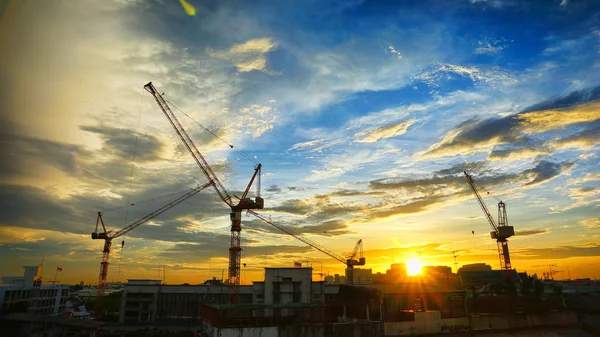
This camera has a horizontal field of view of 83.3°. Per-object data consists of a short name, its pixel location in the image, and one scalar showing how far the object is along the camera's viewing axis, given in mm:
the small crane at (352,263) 190450
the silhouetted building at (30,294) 79625
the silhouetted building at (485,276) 138075
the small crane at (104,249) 130500
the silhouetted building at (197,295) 97812
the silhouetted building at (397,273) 182775
